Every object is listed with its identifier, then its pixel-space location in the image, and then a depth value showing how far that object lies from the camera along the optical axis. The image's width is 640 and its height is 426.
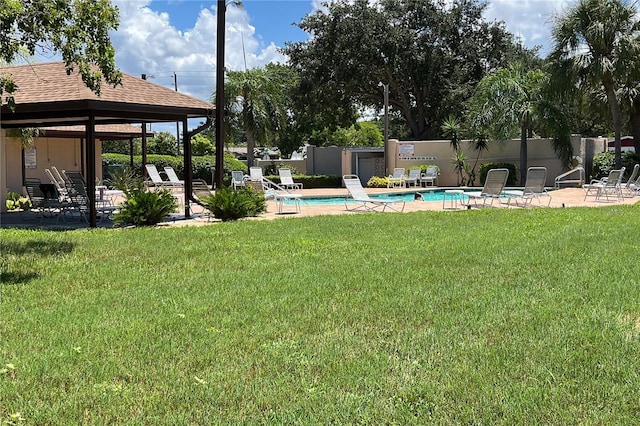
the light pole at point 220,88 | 13.74
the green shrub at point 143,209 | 11.74
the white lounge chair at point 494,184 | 14.91
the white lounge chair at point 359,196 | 14.70
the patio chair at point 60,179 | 17.36
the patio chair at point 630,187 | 18.67
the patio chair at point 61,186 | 15.83
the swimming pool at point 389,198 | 19.88
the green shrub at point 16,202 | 15.61
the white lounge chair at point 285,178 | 24.08
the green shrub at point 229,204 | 12.90
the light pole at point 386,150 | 28.02
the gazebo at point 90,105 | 11.55
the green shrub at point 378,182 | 26.73
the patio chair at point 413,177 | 26.11
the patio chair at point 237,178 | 21.43
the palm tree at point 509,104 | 25.08
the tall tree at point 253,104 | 29.22
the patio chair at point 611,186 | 17.50
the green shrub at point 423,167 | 27.74
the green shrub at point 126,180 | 14.98
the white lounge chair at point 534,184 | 15.26
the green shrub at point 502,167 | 26.39
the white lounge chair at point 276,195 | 15.05
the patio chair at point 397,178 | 26.03
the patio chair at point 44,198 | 12.90
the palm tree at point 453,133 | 27.31
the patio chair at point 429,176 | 26.94
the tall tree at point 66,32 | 6.88
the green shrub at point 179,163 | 31.75
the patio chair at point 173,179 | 21.53
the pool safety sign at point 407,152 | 28.94
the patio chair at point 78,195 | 12.62
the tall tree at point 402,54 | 34.69
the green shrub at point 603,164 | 24.69
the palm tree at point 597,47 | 22.94
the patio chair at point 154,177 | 20.44
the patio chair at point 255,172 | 22.67
